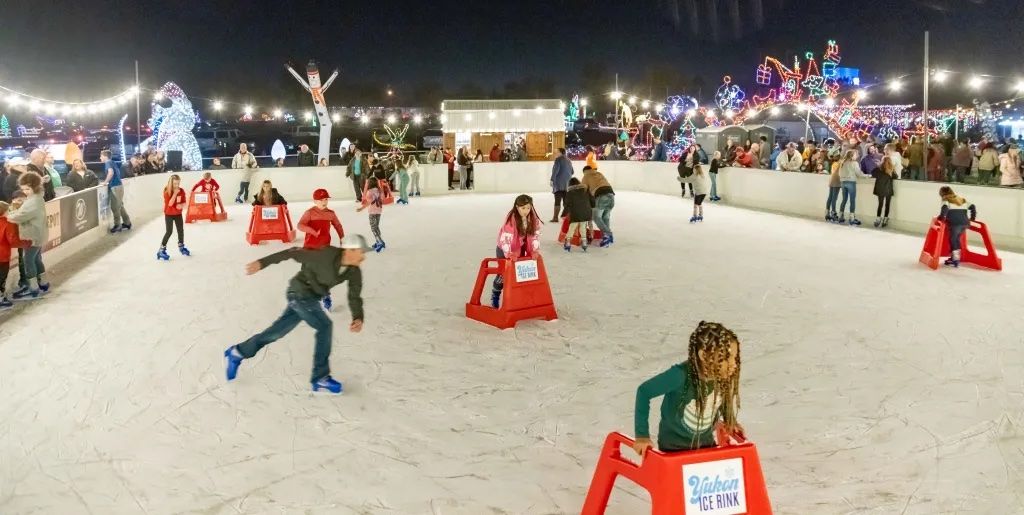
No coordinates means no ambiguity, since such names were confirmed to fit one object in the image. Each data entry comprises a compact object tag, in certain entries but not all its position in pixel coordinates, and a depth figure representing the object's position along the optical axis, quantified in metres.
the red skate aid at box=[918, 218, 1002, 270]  10.94
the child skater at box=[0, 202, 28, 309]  8.84
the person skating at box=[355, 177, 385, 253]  12.35
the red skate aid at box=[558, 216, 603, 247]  12.95
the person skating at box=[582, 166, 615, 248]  12.82
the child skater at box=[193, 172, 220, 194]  16.91
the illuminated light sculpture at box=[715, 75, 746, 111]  36.22
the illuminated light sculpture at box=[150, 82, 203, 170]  24.59
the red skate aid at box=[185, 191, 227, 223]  17.23
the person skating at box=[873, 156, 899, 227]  14.95
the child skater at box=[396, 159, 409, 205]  21.23
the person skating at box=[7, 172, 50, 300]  9.09
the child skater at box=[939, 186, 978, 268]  11.06
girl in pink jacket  8.34
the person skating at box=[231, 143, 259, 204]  21.53
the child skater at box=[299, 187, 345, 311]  8.30
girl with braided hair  3.25
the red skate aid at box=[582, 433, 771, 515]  3.32
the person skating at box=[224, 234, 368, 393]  5.87
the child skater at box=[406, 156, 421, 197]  23.24
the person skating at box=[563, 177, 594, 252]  12.13
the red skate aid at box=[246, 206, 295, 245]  13.96
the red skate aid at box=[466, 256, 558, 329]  8.20
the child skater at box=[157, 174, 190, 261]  11.97
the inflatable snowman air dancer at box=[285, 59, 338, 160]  27.83
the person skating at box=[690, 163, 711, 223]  16.02
